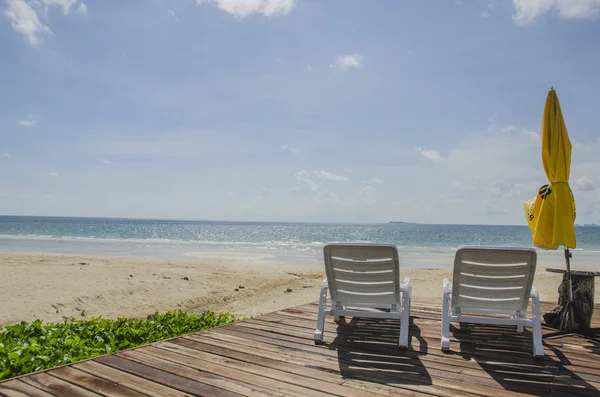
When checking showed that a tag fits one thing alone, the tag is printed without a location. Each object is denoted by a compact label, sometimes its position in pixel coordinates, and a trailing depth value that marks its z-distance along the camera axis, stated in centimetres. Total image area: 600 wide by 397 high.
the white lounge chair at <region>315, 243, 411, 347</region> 420
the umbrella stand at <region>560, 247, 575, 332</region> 457
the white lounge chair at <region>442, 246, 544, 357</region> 392
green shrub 357
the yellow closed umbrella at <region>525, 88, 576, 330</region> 430
